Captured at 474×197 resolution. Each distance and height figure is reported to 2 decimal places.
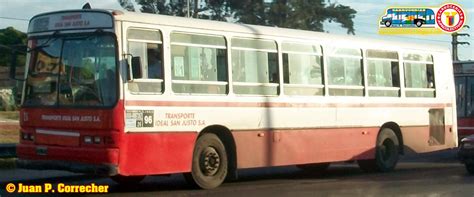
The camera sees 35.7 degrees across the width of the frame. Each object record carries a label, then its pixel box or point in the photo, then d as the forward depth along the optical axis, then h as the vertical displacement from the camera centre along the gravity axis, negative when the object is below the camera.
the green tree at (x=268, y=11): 45.50 +5.05
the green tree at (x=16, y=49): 11.27 +0.77
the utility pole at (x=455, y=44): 58.01 +3.31
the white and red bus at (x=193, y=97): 10.98 -0.08
